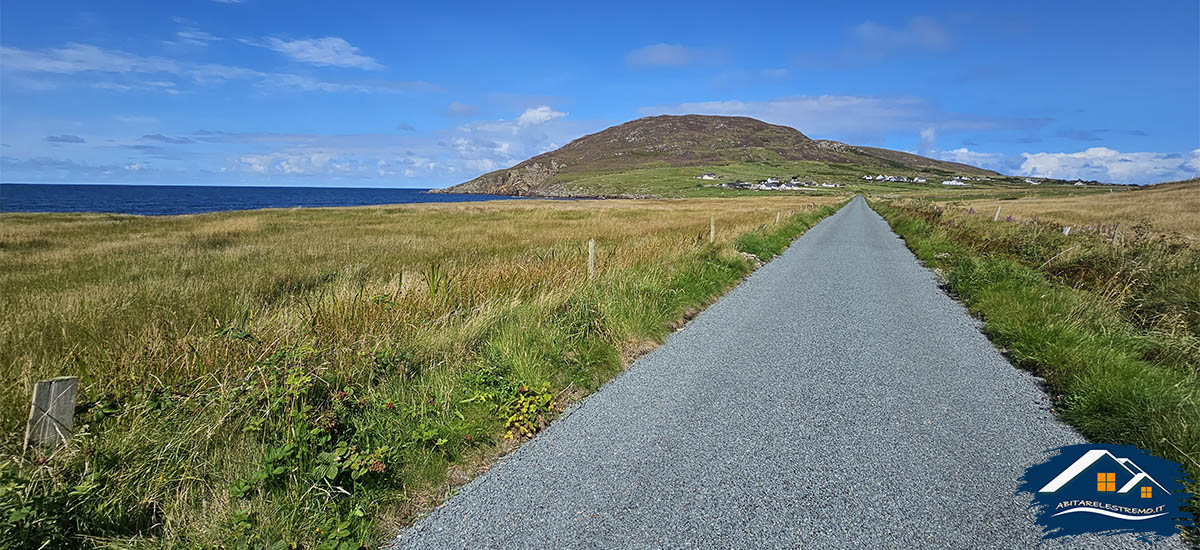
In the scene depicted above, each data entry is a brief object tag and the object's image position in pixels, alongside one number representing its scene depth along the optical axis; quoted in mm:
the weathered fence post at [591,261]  9289
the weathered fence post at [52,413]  2779
